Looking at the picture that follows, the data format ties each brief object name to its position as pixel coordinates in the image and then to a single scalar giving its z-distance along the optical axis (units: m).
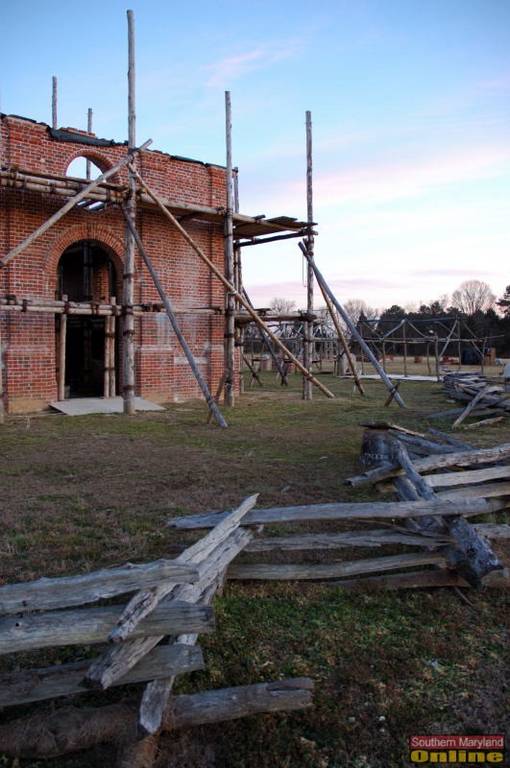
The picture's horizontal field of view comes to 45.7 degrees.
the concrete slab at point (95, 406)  12.73
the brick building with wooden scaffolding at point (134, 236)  11.75
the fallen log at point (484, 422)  10.98
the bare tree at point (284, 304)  80.25
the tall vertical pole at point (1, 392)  11.28
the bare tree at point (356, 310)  72.56
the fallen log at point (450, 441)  6.93
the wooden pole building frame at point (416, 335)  27.55
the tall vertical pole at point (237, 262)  17.30
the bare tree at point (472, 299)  75.69
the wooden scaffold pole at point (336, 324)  15.77
